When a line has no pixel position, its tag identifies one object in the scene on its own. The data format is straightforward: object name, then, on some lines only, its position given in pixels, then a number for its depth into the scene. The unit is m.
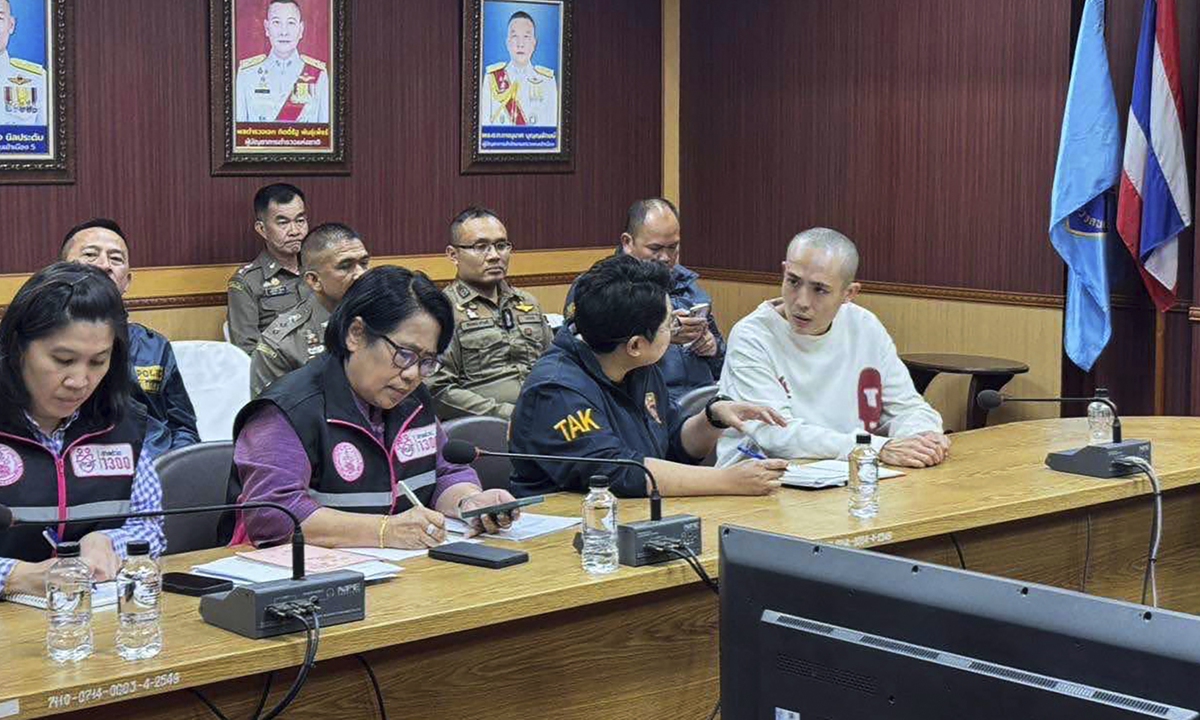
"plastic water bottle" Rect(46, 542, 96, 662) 2.21
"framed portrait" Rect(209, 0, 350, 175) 6.64
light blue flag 6.34
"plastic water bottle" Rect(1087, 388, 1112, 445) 4.10
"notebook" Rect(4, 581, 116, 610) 2.49
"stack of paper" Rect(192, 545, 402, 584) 2.61
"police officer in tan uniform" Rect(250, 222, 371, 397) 5.21
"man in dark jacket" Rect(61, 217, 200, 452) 4.41
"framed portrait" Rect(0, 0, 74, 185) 6.04
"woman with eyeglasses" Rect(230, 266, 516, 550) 2.94
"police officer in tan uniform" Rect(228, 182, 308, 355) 6.36
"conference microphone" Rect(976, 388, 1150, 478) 3.71
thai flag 6.18
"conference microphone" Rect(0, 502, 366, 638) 2.32
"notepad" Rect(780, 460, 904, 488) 3.58
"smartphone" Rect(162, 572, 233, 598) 2.55
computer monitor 1.20
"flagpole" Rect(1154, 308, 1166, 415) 6.34
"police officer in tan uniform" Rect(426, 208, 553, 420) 5.73
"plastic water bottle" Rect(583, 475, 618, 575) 2.79
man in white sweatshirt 3.98
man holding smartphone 5.45
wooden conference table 2.24
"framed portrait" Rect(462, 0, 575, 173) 7.43
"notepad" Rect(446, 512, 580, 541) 3.04
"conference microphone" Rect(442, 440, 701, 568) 2.80
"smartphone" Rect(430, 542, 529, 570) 2.79
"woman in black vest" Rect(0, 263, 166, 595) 2.72
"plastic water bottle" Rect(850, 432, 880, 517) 3.25
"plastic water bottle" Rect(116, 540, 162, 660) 2.23
